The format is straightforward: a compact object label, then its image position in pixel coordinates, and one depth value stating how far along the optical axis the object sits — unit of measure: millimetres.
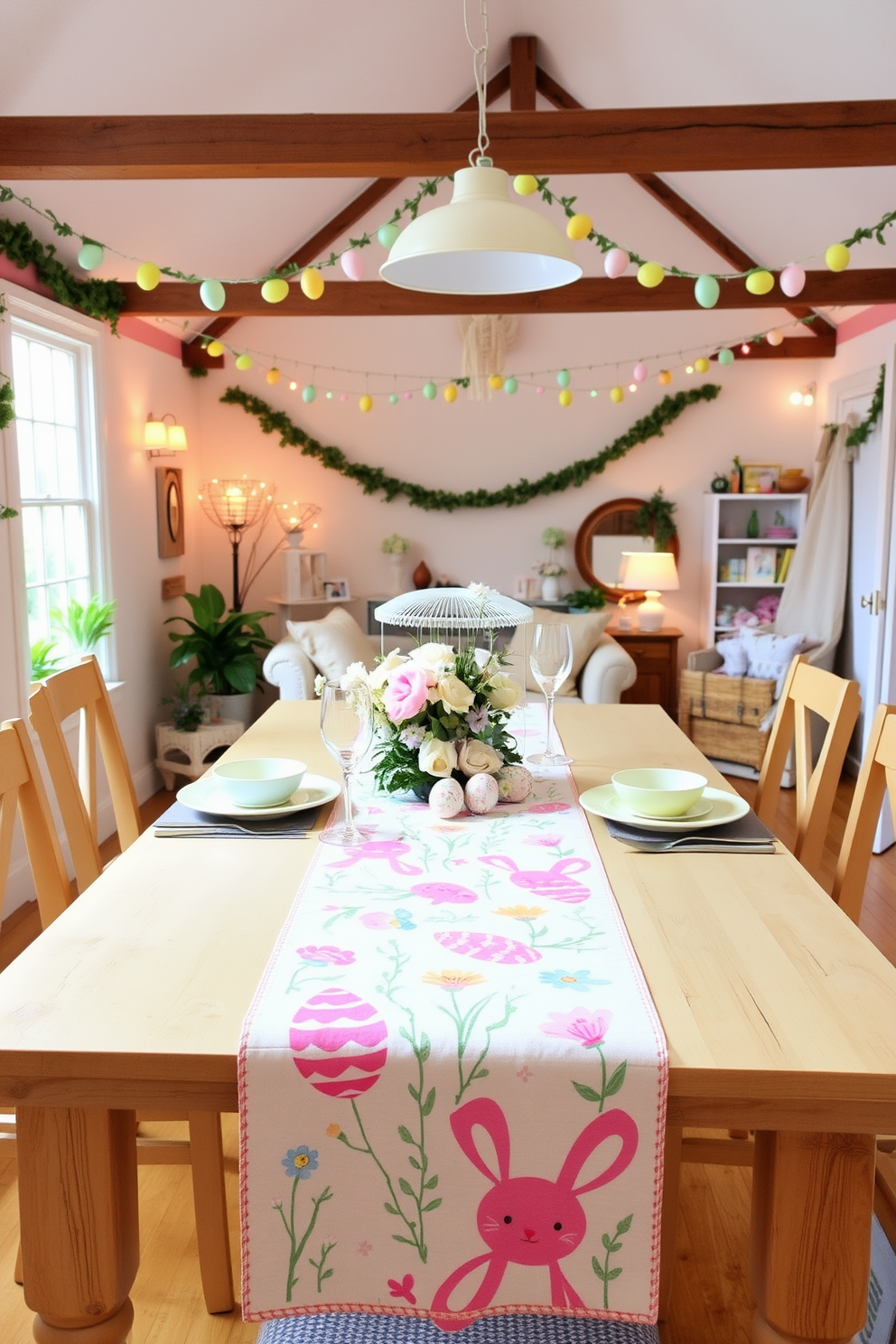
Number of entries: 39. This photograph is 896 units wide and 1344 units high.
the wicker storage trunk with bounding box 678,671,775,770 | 5641
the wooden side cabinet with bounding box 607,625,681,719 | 6312
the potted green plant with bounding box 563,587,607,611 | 6363
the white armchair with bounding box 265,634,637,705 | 5215
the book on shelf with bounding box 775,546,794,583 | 6324
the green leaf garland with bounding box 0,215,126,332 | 3835
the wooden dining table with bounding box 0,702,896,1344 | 1121
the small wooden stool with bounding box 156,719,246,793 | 5379
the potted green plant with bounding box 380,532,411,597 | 6531
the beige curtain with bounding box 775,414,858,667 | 5887
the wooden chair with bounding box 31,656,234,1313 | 1849
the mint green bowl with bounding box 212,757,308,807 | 1944
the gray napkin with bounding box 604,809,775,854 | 1798
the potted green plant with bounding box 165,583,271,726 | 5617
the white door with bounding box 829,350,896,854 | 4375
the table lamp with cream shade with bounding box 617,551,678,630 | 6191
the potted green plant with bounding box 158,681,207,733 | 5434
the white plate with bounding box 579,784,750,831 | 1852
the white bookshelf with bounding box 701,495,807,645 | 6359
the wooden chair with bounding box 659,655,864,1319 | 1856
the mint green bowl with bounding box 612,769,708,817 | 1872
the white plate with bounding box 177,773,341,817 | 1929
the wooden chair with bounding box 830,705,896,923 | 1925
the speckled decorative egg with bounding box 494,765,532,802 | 2053
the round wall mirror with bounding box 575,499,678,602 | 6598
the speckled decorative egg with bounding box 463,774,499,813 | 1982
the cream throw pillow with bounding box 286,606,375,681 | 5270
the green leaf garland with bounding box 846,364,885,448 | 5445
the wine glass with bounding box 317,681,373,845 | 1765
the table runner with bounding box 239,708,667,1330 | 1117
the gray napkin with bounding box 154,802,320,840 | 1873
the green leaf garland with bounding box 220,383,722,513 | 6457
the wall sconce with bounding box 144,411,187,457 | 5344
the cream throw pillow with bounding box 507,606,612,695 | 5508
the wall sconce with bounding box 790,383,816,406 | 6426
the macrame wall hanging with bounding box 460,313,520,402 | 6270
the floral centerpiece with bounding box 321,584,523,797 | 1940
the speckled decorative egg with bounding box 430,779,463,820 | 1961
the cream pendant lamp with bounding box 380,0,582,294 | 1793
